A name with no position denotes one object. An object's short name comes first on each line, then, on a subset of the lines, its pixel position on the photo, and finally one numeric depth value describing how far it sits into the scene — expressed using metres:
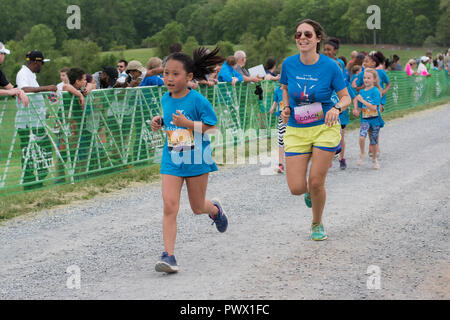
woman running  5.79
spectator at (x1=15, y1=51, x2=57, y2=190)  8.70
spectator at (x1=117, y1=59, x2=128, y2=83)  13.48
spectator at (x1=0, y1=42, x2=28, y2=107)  8.05
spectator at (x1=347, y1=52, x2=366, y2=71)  12.56
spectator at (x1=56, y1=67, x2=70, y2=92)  11.57
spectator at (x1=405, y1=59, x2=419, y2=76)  26.27
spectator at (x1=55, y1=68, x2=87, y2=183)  9.36
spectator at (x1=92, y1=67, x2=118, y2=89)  11.20
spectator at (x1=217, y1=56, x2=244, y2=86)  13.45
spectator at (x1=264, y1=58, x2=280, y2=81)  14.95
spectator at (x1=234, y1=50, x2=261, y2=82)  13.71
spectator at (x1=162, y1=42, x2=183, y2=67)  11.45
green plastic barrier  8.63
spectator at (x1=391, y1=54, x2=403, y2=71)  24.73
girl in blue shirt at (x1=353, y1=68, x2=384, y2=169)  10.55
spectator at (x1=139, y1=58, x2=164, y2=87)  11.18
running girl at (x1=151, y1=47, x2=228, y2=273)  5.04
